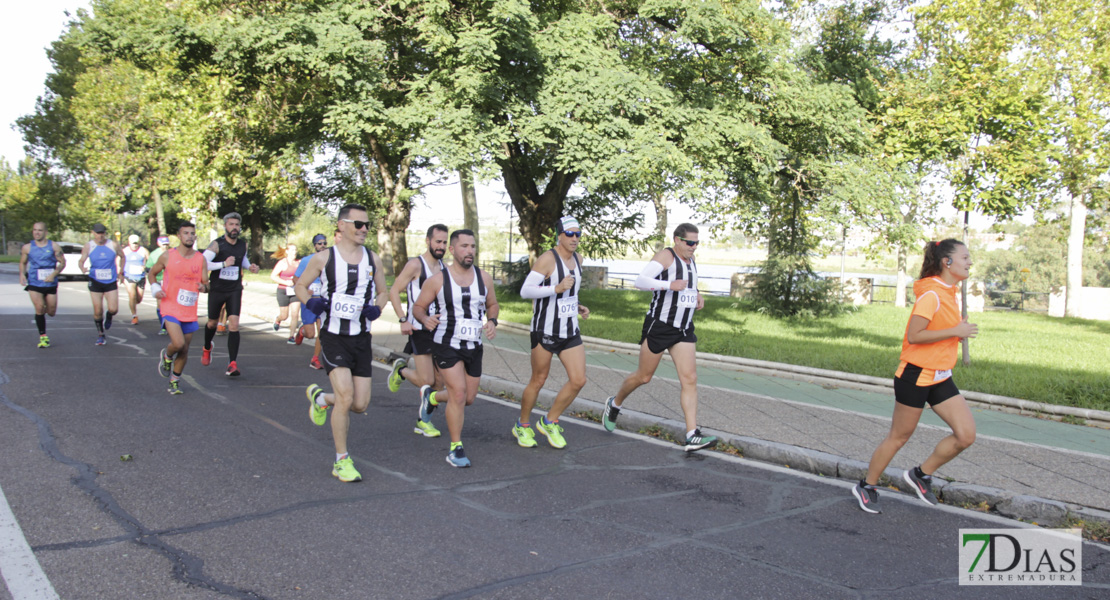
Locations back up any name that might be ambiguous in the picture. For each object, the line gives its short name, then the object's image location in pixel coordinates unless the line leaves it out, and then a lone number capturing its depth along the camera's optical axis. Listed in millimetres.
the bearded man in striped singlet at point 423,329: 6664
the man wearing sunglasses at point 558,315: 6285
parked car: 30562
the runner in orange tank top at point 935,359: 4906
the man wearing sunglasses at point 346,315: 5496
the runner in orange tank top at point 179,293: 8234
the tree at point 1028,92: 12219
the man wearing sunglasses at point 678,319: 6535
